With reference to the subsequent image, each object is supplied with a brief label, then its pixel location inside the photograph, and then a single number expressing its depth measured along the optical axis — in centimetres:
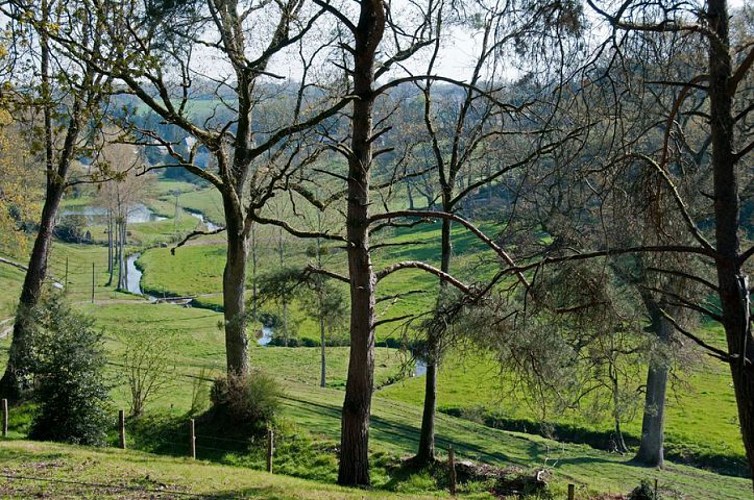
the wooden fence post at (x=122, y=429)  1630
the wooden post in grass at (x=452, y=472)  1534
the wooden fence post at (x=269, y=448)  1560
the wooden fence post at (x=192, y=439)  1591
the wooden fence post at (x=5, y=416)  1642
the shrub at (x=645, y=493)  1352
